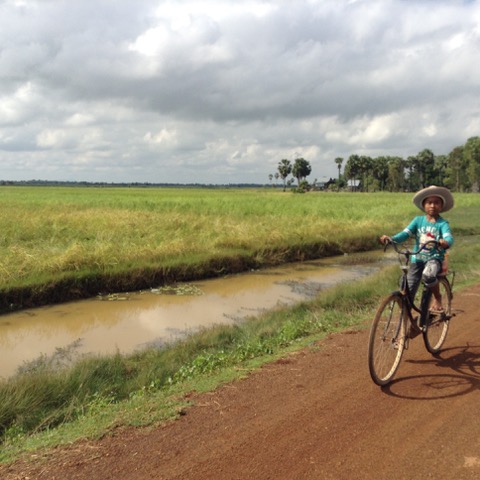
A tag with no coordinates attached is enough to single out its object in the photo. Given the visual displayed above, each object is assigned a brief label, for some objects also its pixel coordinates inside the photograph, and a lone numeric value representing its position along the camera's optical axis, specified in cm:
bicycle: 421
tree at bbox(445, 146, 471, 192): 8162
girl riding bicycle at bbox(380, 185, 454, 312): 473
